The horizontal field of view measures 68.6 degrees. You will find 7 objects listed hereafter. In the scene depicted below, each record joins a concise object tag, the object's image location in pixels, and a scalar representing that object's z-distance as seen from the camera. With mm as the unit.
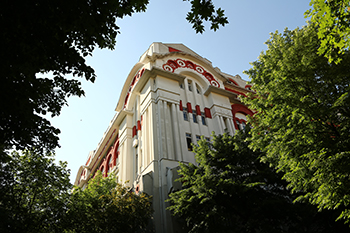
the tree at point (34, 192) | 13141
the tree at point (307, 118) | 8742
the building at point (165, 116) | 19734
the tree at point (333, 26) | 6691
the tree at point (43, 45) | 6645
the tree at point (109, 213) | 15133
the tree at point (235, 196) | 12820
